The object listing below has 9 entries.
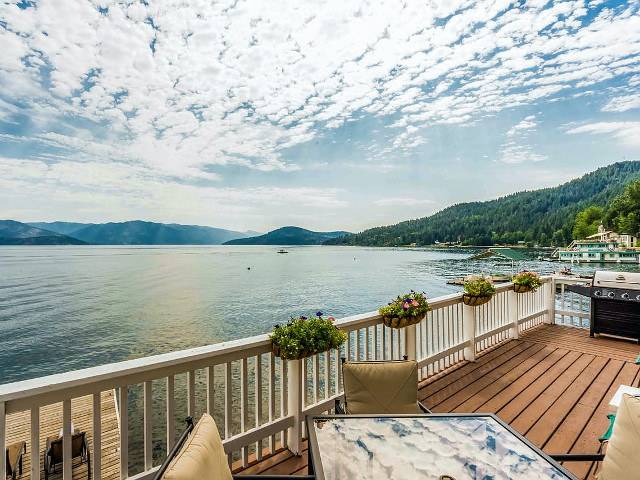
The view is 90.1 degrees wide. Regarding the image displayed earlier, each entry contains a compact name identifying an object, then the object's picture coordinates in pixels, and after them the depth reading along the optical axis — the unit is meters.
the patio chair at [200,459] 1.02
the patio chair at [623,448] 1.40
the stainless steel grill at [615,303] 4.89
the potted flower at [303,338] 2.33
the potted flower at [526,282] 4.96
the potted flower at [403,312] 3.14
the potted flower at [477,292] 4.09
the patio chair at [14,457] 5.51
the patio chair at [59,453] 6.45
